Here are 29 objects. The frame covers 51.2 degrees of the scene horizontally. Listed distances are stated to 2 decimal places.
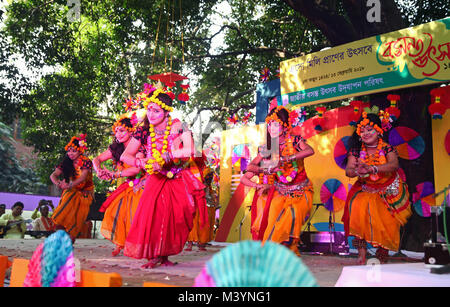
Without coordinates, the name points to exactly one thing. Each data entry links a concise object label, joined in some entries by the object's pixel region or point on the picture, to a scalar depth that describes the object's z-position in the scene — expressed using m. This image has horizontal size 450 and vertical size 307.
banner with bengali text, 6.89
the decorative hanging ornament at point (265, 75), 10.47
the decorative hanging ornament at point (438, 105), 7.18
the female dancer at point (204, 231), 8.53
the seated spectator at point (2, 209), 10.50
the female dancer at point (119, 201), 6.79
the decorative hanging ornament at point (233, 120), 10.65
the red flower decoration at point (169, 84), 5.70
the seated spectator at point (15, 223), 10.50
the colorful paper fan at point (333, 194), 8.22
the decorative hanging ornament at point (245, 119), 11.22
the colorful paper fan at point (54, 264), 2.75
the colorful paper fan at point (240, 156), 10.26
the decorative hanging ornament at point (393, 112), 6.30
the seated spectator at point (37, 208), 11.25
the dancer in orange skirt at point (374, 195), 5.70
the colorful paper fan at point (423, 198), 7.58
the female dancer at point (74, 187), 8.02
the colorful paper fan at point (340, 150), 8.35
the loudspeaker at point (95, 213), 13.39
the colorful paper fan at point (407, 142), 7.82
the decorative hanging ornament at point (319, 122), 8.87
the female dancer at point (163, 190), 5.03
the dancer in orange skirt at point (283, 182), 5.92
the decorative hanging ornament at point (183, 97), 5.54
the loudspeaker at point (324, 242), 7.86
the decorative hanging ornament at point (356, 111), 6.40
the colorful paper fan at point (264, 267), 1.80
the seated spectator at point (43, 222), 11.04
